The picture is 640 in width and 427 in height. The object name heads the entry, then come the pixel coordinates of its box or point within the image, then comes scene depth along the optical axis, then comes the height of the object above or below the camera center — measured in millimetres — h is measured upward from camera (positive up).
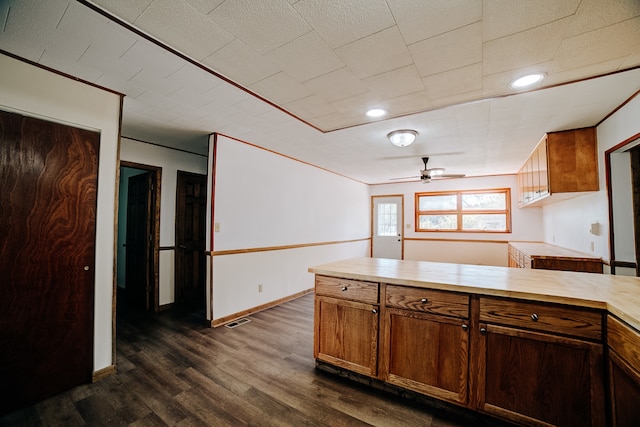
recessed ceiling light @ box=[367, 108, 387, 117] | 2619 +1130
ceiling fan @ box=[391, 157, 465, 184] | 4469 +839
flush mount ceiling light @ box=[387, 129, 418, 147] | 3150 +1049
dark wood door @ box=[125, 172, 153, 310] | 3895 -354
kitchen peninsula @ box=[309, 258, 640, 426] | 1411 -742
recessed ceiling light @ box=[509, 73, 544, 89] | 1982 +1124
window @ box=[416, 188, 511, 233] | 6173 +289
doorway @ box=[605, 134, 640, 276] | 2465 +174
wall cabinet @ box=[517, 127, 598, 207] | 2962 +722
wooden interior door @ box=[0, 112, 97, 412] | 1843 -279
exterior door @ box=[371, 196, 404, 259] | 7305 -120
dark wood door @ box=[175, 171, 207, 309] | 4160 -311
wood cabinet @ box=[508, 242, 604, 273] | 2871 -441
